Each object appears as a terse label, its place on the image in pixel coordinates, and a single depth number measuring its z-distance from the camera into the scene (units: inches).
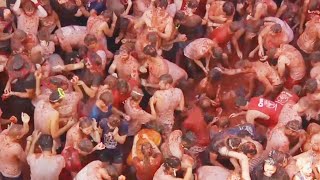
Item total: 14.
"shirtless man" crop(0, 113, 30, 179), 273.0
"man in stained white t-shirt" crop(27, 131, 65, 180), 268.4
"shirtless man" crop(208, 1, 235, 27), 361.4
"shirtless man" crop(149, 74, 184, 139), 305.0
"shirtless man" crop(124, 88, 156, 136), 303.6
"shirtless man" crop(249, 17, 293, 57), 348.5
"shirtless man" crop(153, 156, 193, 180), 263.0
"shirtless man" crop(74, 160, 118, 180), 261.6
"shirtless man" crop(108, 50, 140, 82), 324.2
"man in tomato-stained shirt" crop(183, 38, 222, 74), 344.6
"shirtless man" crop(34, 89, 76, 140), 285.1
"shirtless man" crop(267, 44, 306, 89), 334.6
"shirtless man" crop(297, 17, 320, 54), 354.7
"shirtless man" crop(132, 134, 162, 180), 275.9
